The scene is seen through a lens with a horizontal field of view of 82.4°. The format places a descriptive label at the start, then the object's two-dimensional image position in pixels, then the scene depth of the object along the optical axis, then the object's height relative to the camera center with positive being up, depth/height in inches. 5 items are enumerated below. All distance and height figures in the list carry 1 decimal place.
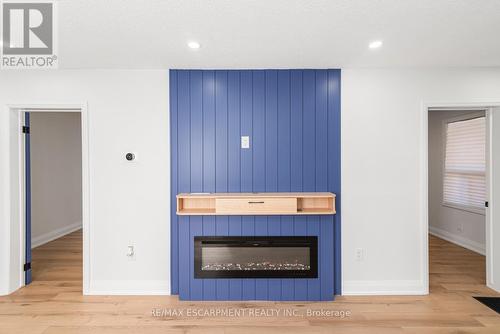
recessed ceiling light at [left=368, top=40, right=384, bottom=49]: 96.0 +41.0
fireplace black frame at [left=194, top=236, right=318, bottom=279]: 118.3 -33.8
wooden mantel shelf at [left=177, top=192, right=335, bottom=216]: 111.9 -15.7
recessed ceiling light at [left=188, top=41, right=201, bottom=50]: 95.9 +40.7
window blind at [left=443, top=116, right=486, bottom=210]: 170.6 -0.2
